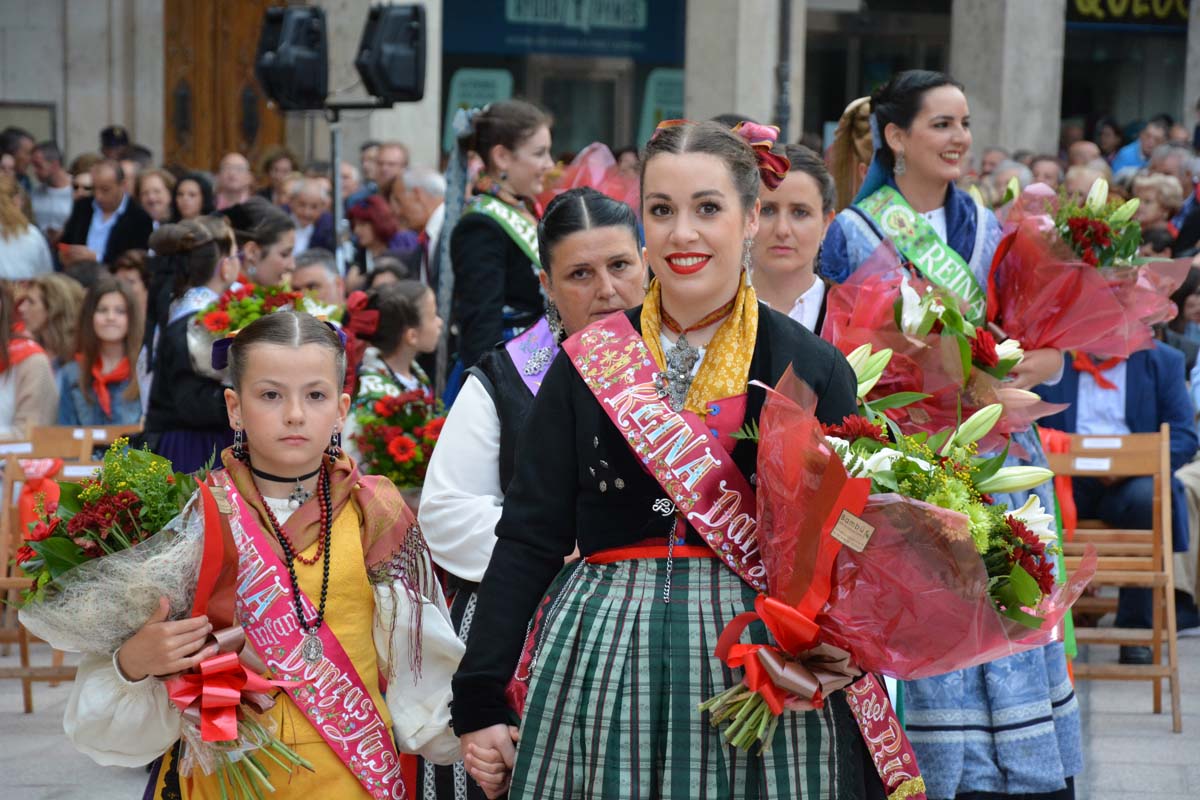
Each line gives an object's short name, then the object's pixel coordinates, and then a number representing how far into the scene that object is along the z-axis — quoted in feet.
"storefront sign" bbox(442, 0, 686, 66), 69.10
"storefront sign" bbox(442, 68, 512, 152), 68.85
